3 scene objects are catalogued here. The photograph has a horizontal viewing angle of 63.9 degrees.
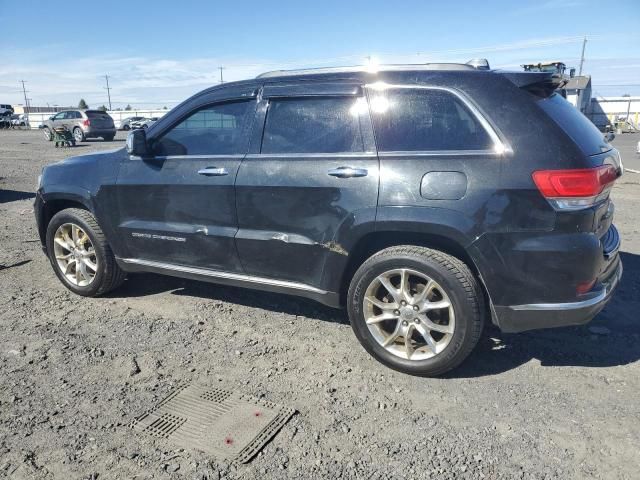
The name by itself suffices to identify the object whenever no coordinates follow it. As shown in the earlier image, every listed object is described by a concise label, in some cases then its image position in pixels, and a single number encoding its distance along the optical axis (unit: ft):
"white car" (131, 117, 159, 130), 136.81
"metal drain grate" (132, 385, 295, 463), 8.70
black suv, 9.56
